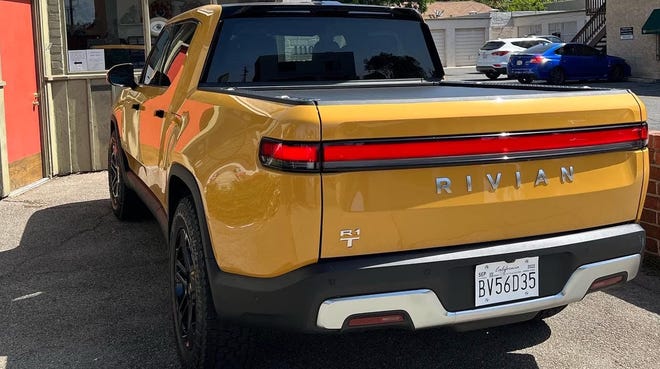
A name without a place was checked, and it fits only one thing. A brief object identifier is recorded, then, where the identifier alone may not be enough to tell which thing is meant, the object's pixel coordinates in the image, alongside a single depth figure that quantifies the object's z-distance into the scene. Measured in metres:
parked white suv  27.12
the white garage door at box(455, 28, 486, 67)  41.91
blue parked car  23.78
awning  23.28
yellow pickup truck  2.48
